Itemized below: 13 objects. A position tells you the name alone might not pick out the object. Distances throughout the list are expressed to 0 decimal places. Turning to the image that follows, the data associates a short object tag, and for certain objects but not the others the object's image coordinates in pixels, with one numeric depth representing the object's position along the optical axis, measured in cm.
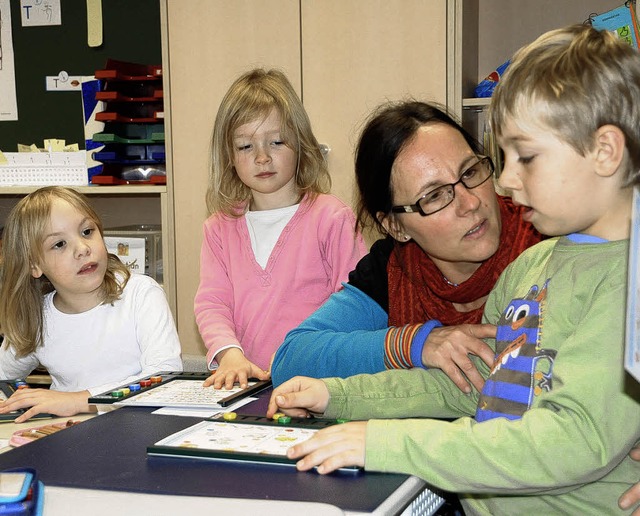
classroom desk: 83
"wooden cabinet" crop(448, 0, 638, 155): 274
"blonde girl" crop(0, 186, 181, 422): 187
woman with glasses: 140
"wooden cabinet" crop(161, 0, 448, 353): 263
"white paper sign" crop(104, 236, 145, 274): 295
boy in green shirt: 86
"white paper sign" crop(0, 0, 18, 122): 345
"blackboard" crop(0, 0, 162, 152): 328
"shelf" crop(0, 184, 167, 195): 295
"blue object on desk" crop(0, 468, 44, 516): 83
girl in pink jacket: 204
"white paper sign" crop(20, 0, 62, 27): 339
